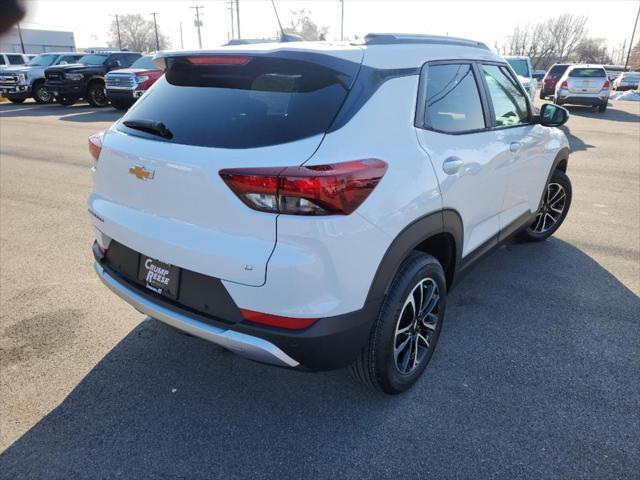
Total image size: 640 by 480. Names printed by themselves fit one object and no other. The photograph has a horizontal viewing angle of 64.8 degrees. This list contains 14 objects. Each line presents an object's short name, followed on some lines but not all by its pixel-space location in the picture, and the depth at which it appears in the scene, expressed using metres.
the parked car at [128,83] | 15.32
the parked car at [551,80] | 22.19
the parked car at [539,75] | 40.64
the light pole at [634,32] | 57.74
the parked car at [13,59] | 22.64
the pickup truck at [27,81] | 18.88
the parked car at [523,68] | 14.22
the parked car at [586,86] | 17.39
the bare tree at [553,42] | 84.50
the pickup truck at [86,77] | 17.52
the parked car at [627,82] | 35.78
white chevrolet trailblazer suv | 2.07
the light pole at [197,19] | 56.88
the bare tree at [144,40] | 76.34
